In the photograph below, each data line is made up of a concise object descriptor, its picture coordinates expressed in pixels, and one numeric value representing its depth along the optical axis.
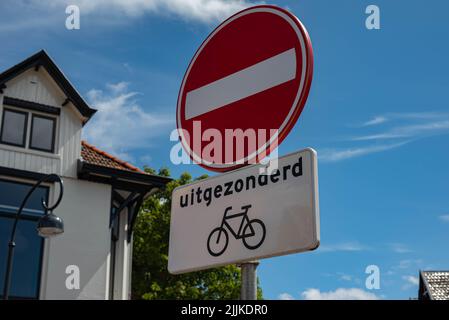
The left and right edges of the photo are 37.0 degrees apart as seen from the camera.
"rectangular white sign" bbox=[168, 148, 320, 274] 2.60
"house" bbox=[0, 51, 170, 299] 19.84
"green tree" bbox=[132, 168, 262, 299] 30.06
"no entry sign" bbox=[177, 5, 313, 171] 2.87
